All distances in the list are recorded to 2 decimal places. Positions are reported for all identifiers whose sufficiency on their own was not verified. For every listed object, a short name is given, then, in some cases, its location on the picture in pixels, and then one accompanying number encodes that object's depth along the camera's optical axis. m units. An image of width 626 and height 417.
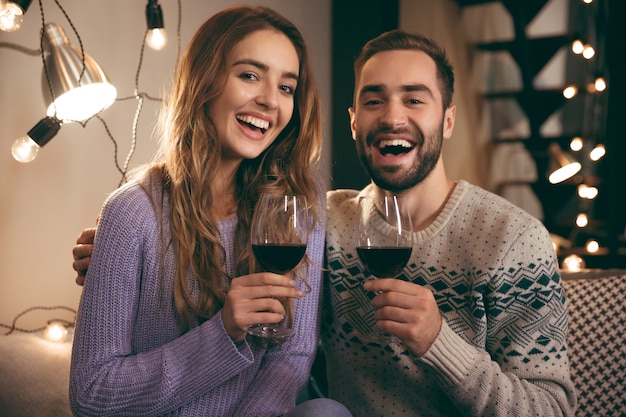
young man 1.43
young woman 1.37
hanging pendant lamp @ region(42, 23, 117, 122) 1.91
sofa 1.73
